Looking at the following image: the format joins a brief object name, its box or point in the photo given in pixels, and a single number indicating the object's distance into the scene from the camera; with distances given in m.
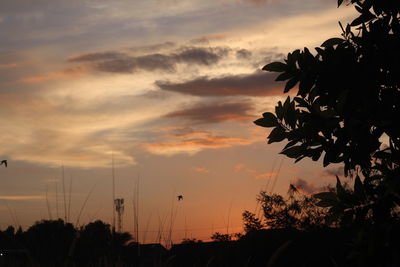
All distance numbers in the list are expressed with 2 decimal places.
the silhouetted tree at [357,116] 6.54
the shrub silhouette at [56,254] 8.01
